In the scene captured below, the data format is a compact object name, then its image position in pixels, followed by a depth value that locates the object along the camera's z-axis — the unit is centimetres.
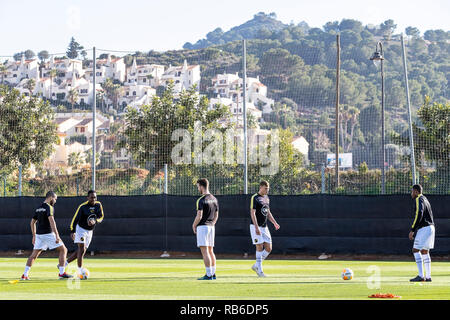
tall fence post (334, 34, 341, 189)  2819
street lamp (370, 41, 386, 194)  2321
